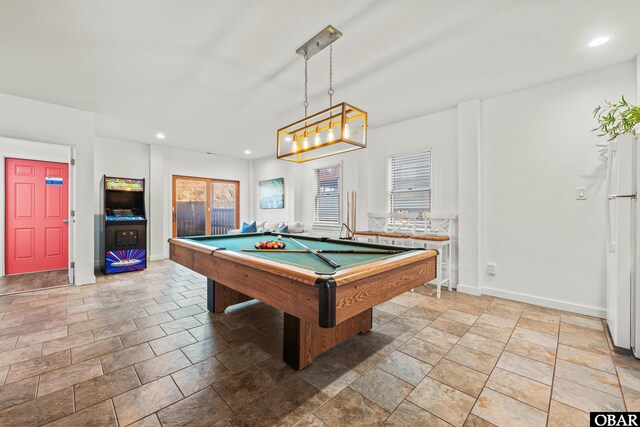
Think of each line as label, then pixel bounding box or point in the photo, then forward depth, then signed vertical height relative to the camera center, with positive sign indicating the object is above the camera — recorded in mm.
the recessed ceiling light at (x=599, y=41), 2414 +1572
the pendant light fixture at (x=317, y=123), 2305 +905
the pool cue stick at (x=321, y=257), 1725 -331
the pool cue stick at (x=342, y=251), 2273 -330
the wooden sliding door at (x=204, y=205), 6824 +216
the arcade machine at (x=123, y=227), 4836 -253
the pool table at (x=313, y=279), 1373 -419
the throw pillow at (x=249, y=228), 6664 -366
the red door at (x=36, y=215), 4645 -24
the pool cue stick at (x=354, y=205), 5075 +145
